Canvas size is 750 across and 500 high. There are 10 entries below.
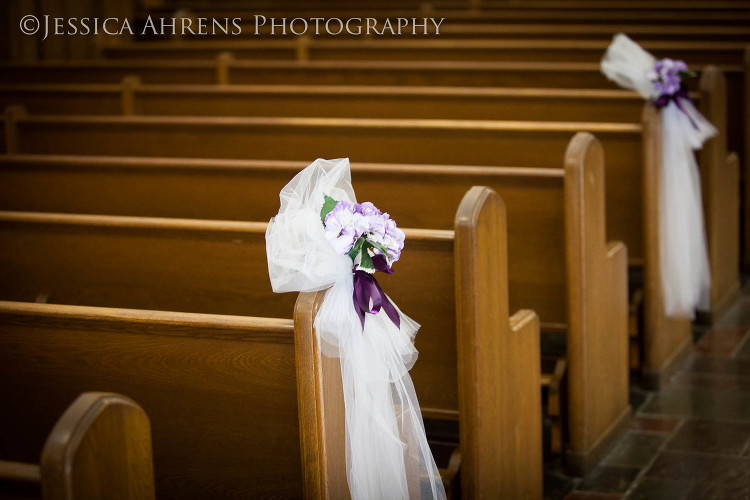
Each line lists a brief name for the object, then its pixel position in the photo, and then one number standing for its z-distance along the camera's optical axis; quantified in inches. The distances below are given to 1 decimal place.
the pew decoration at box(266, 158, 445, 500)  75.9
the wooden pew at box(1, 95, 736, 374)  148.0
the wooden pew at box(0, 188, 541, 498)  98.1
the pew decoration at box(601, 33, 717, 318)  149.8
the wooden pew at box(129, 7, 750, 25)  253.9
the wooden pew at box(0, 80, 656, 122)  168.4
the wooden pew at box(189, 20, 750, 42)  228.1
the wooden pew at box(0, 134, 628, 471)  124.2
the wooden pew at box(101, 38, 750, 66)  209.2
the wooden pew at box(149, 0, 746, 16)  270.7
